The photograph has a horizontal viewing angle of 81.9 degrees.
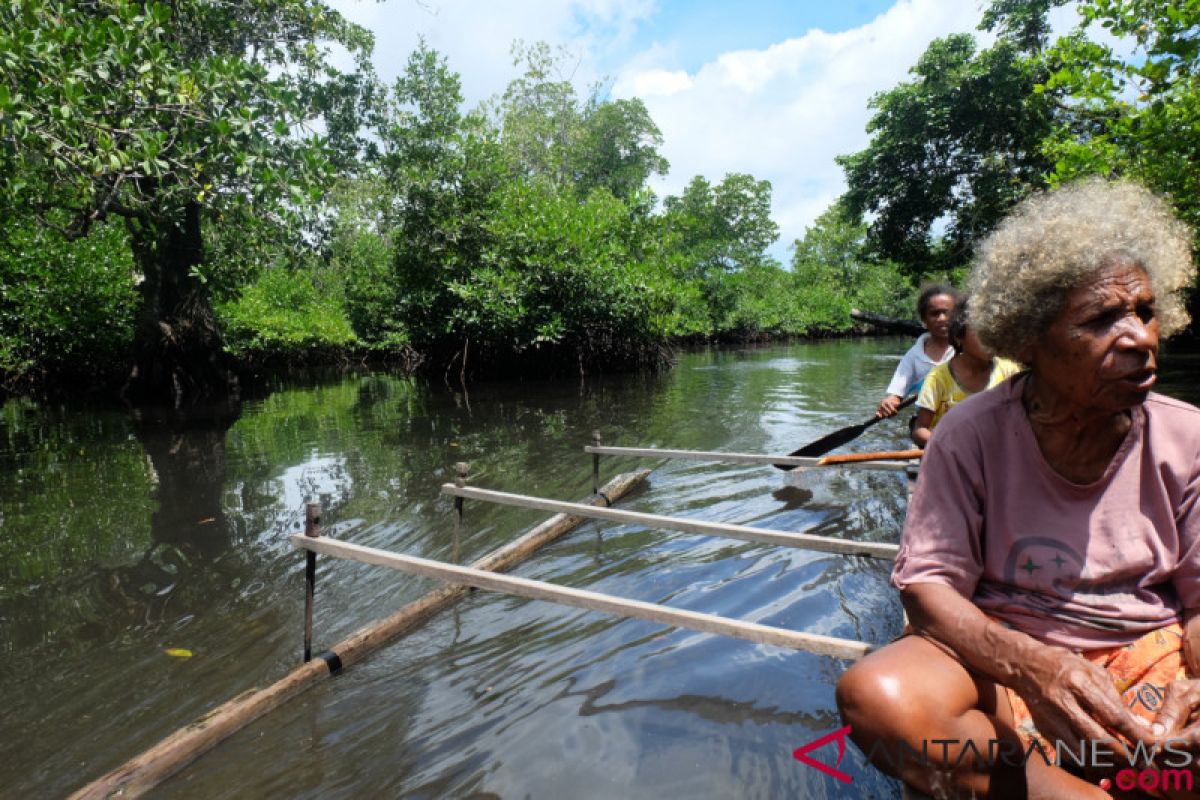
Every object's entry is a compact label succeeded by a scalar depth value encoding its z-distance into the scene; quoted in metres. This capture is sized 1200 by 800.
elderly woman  1.37
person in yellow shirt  3.54
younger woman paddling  4.62
